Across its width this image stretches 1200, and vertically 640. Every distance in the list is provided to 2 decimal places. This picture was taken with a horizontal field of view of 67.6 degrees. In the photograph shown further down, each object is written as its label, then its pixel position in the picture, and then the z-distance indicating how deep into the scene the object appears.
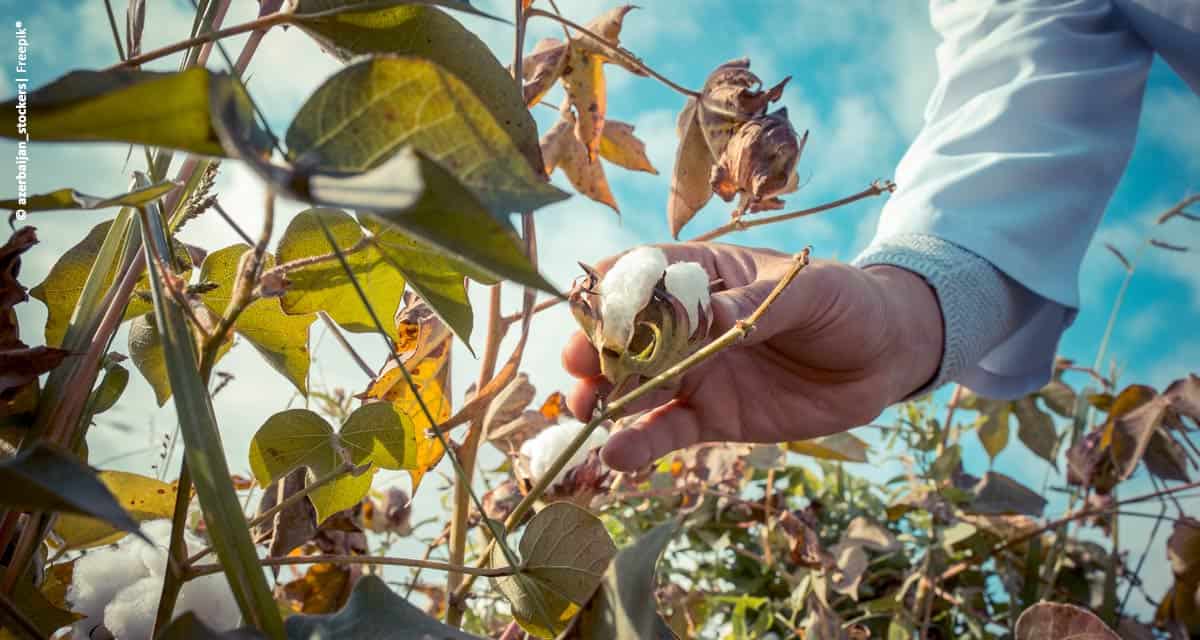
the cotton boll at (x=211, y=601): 0.27
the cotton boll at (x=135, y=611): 0.27
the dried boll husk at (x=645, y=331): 0.31
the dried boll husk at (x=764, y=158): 0.45
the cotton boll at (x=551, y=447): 0.45
